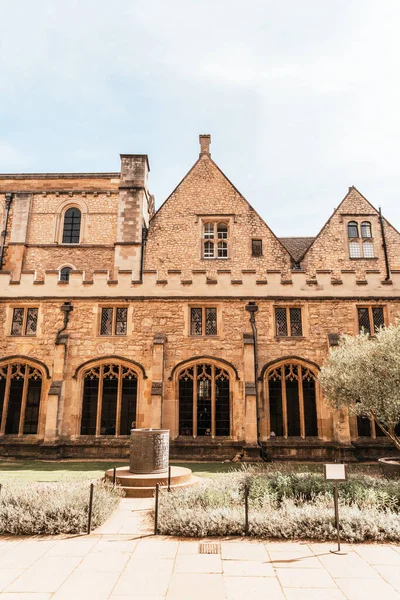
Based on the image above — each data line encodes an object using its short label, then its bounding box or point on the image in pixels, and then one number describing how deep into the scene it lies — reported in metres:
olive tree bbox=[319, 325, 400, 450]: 10.74
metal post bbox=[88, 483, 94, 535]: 6.79
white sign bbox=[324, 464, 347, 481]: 6.50
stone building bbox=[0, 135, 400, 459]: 15.32
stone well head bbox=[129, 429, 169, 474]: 10.27
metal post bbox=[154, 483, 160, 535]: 6.80
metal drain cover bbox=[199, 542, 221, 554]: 5.98
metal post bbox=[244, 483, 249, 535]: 6.71
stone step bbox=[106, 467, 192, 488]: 9.65
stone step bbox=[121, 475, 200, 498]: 9.42
